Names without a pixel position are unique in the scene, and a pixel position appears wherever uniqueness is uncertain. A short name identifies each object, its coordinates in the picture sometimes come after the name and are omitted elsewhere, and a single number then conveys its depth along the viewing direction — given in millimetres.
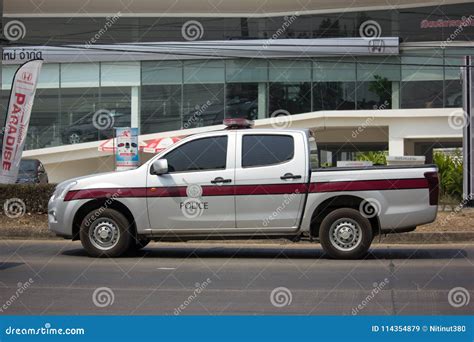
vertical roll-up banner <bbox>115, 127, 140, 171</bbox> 22906
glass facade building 32438
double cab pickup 10531
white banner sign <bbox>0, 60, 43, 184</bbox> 17109
